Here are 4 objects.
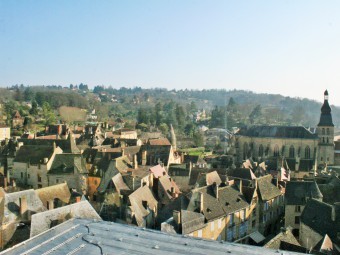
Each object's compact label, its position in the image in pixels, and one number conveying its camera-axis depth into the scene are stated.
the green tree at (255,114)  165.51
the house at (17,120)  99.06
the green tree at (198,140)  108.69
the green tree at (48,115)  103.54
